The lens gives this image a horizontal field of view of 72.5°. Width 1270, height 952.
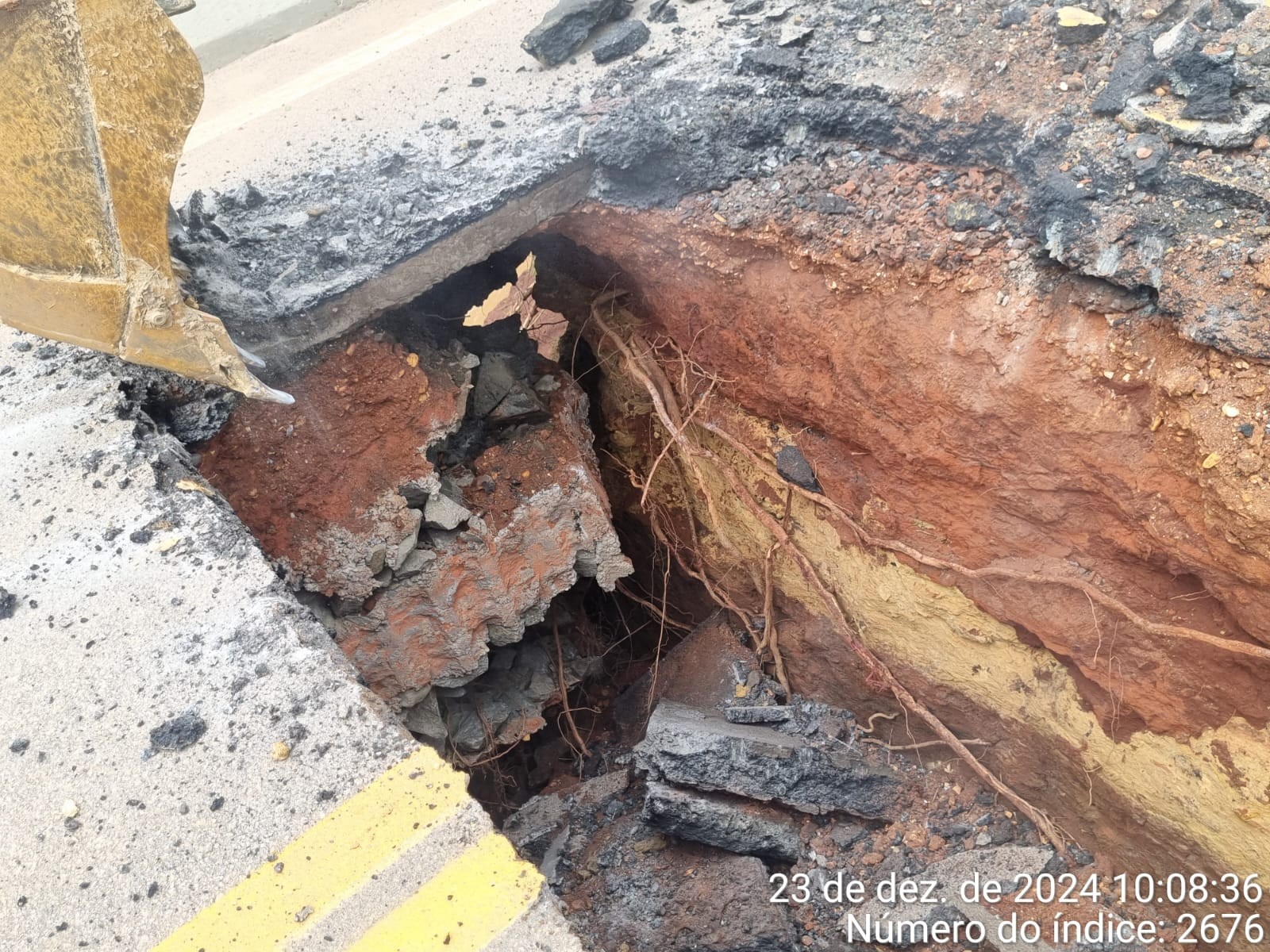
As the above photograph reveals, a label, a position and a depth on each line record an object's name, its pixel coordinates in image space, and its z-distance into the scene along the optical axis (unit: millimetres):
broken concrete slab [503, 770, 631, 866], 3297
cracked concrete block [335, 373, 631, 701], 3250
